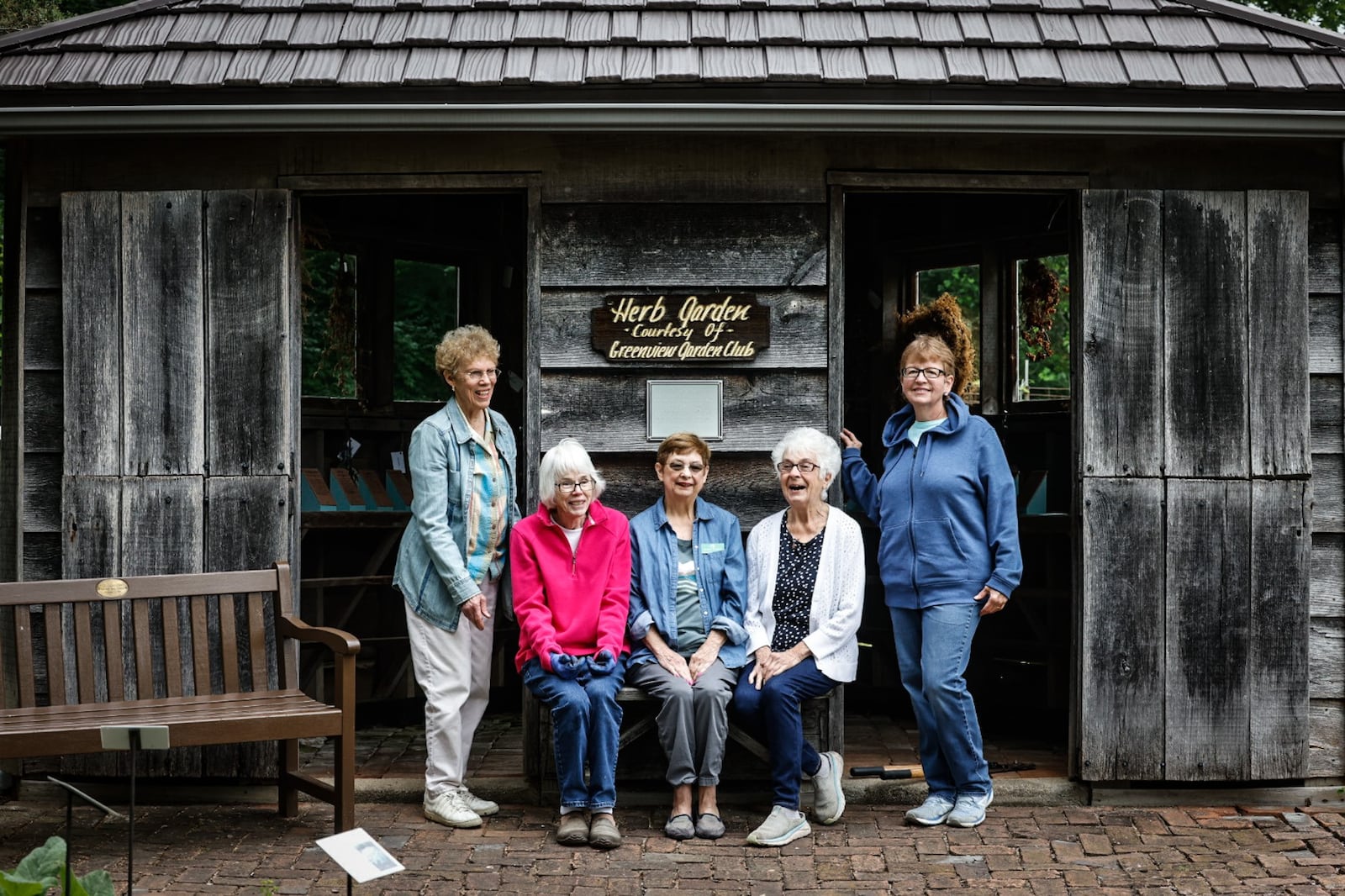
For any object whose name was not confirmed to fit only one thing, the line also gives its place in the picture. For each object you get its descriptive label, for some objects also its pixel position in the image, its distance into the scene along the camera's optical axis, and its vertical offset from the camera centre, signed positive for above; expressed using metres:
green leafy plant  3.12 -1.02
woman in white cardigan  5.01 -0.66
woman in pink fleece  4.86 -0.66
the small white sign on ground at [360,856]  3.09 -0.96
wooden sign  5.38 +0.48
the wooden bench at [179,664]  4.73 -0.85
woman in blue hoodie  5.10 -0.44
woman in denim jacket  5.11 -0.45
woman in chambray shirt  4.96 -0.67
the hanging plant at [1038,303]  7.12 +0.76
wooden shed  5.32 +0.55
